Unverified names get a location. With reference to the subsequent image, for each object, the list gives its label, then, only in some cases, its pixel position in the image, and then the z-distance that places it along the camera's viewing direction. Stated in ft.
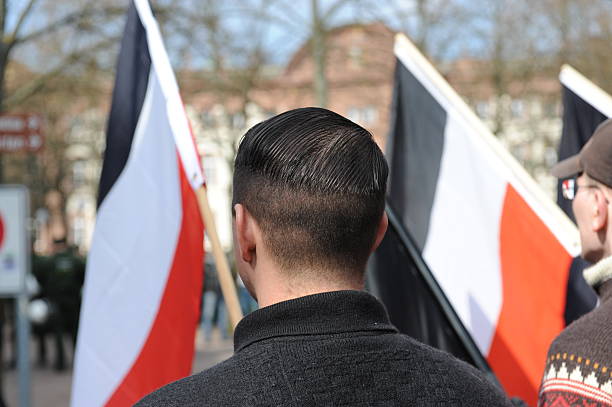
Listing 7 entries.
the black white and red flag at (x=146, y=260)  8.47
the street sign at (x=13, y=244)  18.93
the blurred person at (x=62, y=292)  37.37
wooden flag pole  7.64
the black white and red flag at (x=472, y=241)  9.81
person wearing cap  5.77
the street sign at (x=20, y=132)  18.33
